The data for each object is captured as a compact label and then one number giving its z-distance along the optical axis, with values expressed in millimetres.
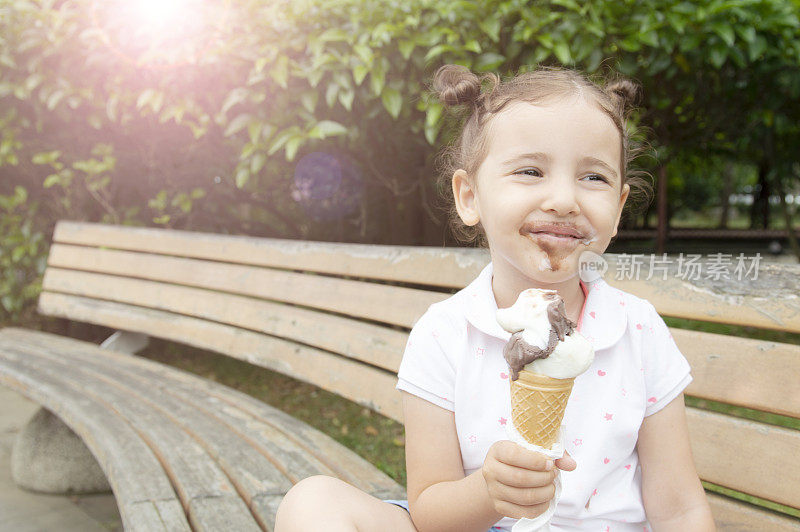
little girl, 1394
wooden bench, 1619
